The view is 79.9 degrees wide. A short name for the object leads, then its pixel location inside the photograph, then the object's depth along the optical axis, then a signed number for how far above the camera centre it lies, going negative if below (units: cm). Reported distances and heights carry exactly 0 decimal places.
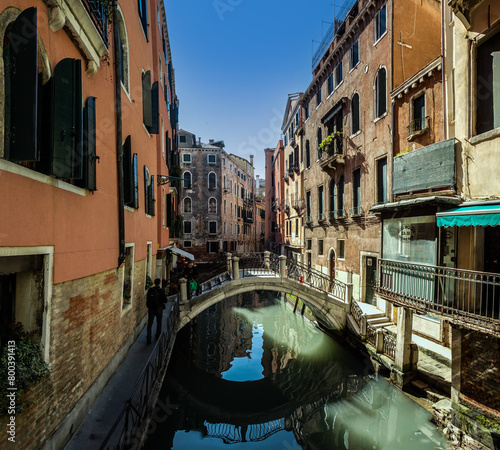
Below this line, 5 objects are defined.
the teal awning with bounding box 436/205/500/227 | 557 +31
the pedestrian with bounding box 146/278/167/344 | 812 -203
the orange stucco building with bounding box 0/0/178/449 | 296 +45
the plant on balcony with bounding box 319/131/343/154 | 1506 +461
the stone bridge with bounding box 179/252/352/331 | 1242 -249
